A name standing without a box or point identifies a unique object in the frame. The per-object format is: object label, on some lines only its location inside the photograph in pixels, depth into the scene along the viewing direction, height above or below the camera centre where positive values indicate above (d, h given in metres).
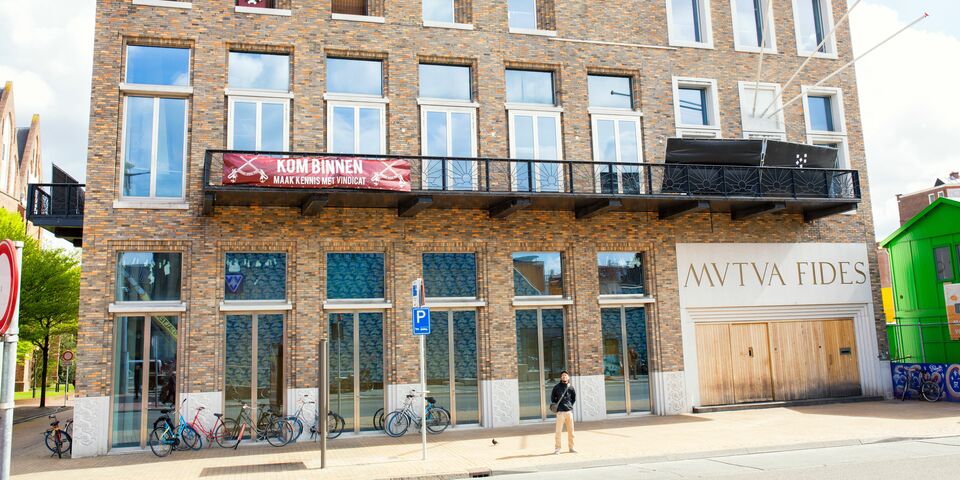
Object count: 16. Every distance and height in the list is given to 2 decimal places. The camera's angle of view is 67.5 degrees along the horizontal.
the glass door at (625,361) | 19.19 -0.45
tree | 28.95 +2.96
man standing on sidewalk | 13.58 -1.07
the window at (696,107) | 20.88 +6.85
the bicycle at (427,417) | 17.00 -1.58
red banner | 15.98 +4.10
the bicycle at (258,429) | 15.99 -1.62
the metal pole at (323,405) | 12.70 -0.92
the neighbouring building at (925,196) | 57.66 +11.31
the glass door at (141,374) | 15.91 -0.31
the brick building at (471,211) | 16.52 +3.52
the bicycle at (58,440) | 15.20 -1.63
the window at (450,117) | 18.39 +6.06
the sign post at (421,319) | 13.16 +0.57
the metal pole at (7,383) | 4.38 -0.11
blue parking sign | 13.17 +0.54
